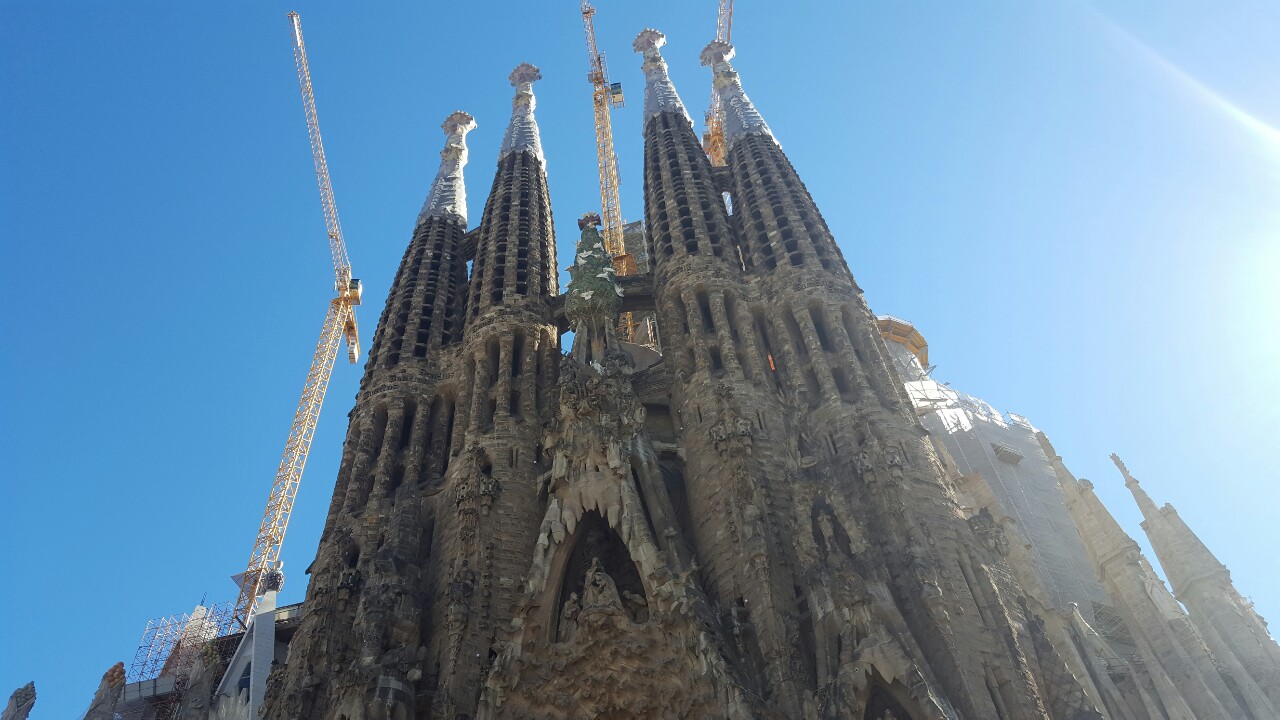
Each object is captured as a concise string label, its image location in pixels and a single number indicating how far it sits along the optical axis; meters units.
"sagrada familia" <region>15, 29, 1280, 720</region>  19.14
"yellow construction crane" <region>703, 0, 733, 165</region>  56.19
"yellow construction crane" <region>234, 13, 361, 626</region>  49.69
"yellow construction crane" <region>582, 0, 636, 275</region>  53.19
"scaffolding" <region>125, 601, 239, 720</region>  37.44
